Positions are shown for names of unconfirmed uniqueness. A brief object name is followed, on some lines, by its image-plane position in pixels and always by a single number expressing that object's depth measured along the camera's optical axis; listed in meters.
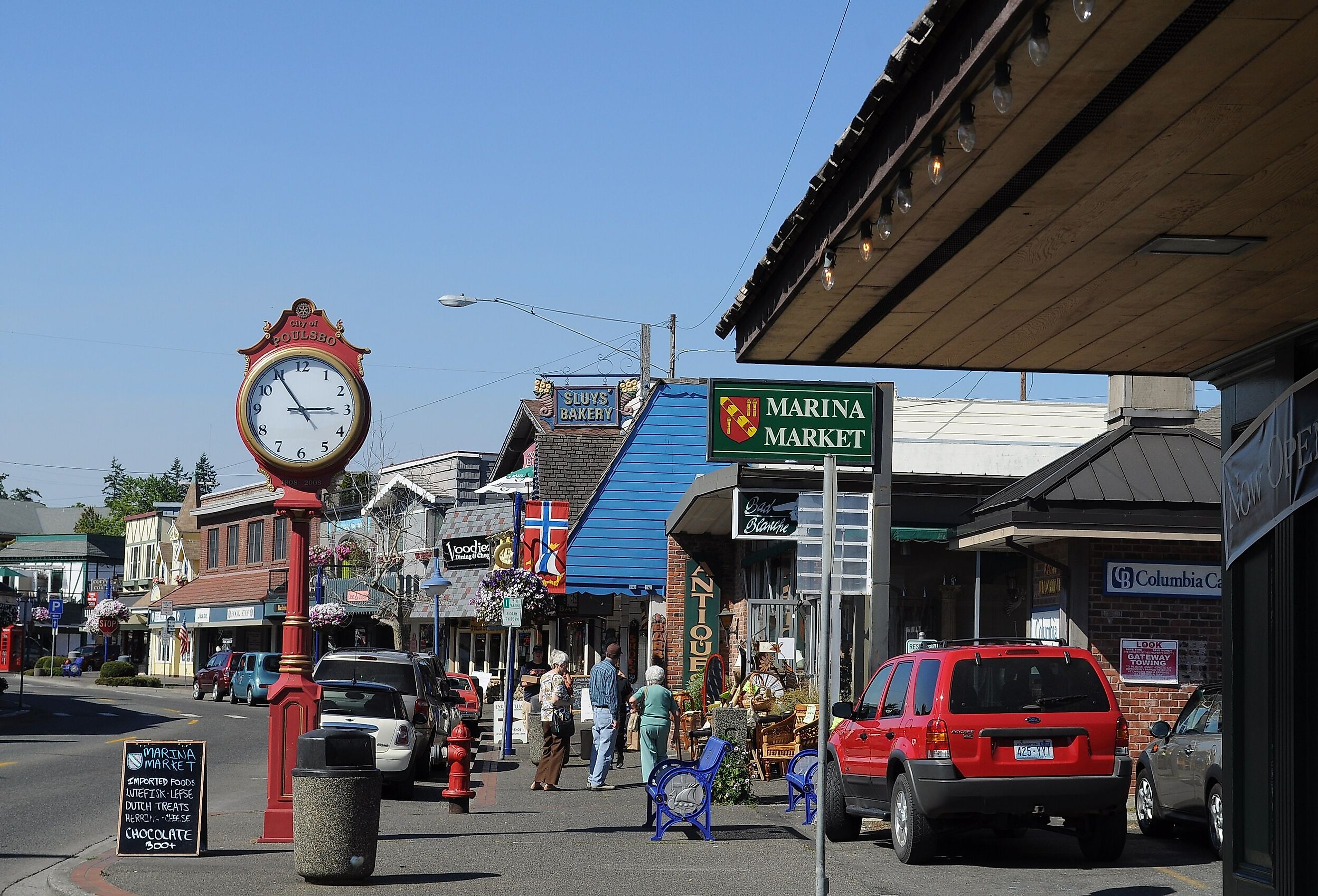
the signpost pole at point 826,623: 9.09
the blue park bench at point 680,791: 13.51
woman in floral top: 18.64
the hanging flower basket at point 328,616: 48.25
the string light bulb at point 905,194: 6.52
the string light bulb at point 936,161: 6.13
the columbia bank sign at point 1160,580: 16.58
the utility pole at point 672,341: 37.56
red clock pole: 13.25
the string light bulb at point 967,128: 5.68
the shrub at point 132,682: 61.44
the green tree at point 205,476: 162.88
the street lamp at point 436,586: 34.69
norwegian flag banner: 30.03
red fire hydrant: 15.75
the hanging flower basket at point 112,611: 74.50
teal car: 45.44
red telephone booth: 64.62
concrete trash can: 10.64
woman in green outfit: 16.73
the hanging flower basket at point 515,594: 30.50
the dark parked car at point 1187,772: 12.51
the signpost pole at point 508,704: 25.34
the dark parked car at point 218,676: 49.84
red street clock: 13.99
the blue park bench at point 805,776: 14.66
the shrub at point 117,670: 62.53
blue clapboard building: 31.41
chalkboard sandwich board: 11.95
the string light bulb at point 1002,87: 5.33
